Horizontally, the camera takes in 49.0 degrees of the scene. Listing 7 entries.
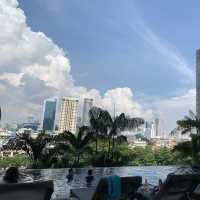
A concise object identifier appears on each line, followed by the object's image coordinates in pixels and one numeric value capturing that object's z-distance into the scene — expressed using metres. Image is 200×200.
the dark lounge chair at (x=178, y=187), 3.23
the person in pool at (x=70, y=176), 8.14
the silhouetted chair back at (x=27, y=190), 2.33
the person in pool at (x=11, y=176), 3.68
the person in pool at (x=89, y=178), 7.56
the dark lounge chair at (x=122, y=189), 3.09
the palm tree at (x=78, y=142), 14.81
